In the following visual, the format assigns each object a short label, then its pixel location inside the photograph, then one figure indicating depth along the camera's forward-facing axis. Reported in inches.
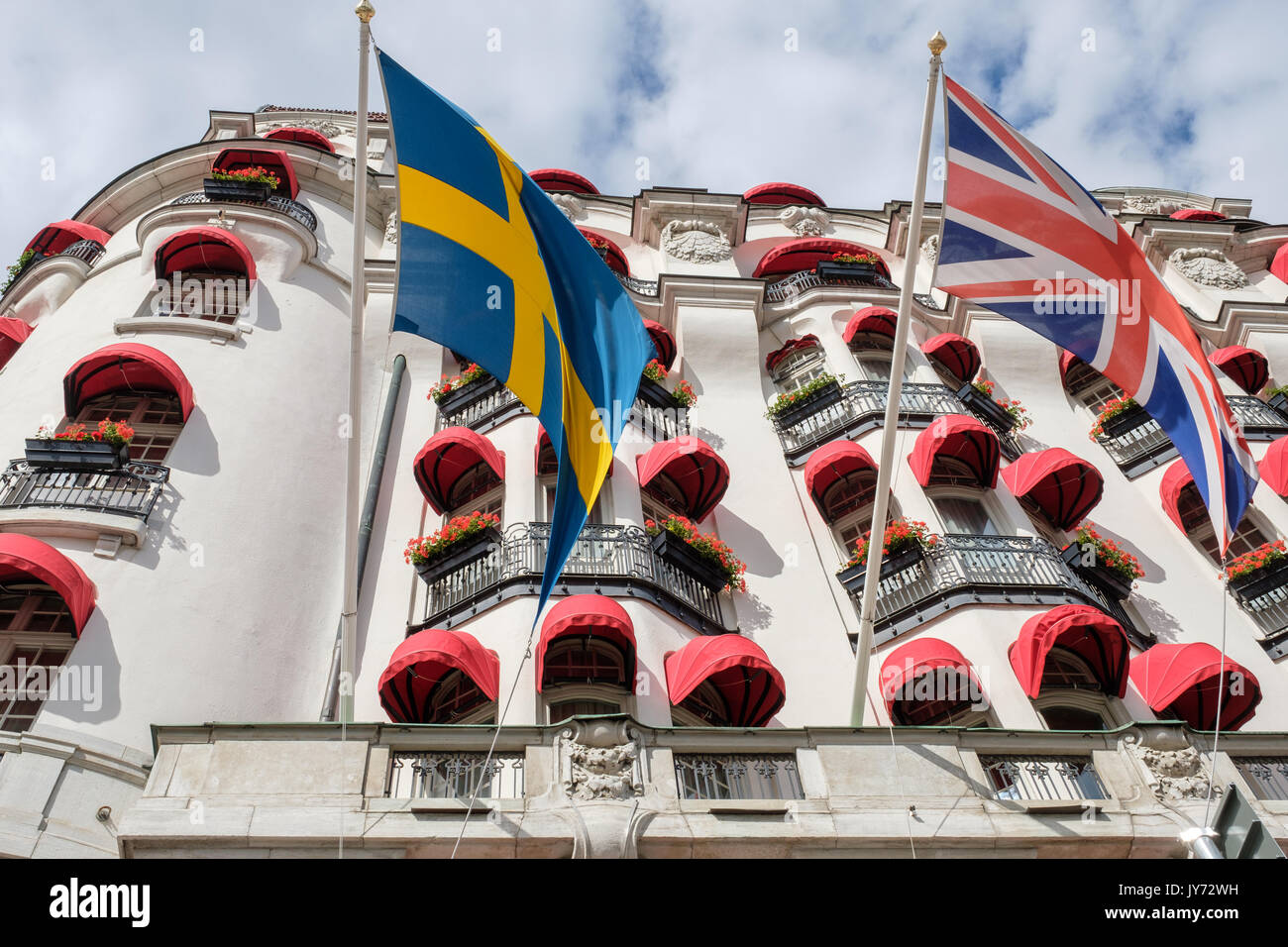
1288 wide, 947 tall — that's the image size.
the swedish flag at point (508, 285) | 530.9
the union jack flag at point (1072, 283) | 585.9
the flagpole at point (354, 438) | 509.4
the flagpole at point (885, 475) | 539.2
